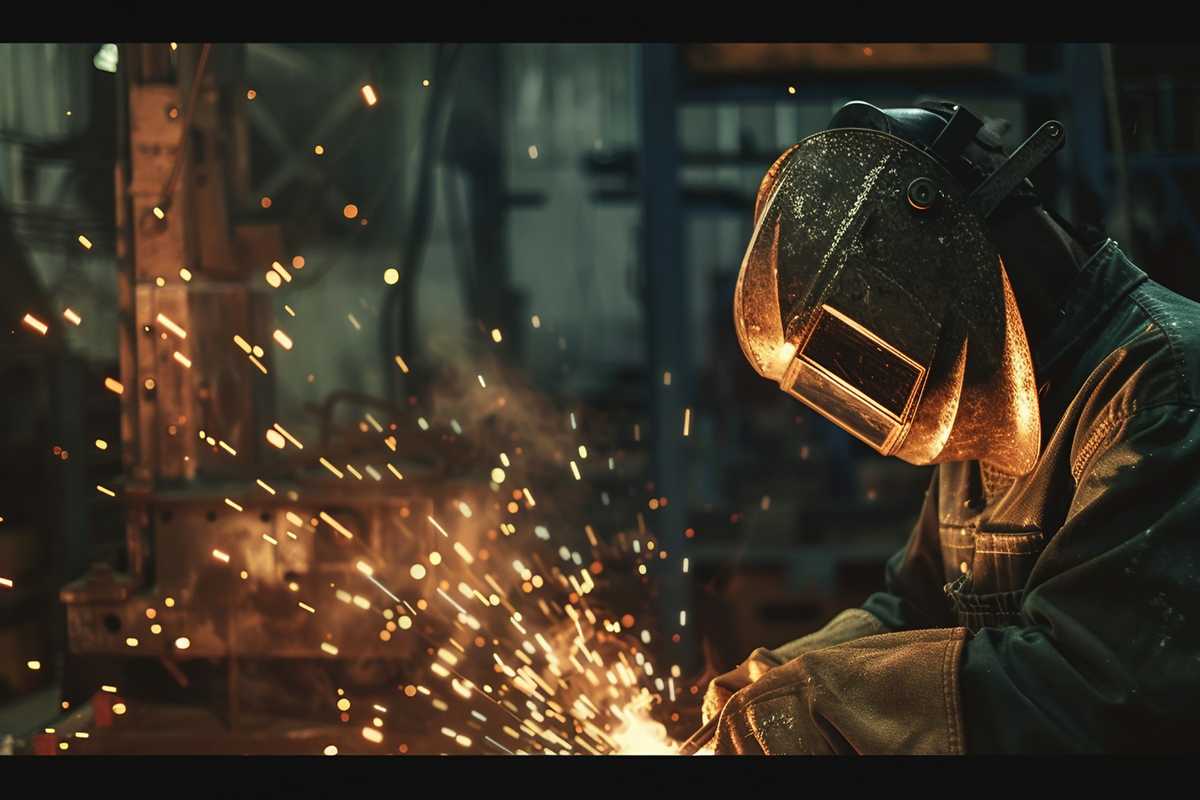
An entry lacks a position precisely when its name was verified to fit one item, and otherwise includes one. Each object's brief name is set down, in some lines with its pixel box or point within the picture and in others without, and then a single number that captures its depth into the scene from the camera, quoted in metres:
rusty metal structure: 3.74
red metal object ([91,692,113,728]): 3.81
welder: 1.36
